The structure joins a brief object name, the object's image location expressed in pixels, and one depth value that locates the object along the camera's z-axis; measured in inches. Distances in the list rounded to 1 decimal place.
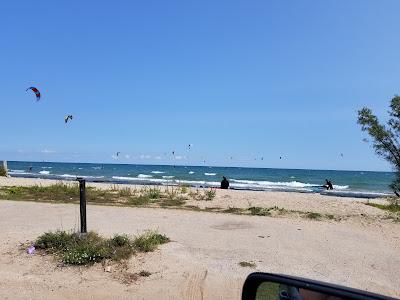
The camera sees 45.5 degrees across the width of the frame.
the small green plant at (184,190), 869.1
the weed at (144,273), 307.9
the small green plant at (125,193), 786.8
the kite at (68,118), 587.4
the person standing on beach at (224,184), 1416.1
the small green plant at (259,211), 592.4
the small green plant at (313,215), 572.1
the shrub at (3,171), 1675.7
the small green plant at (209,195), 772.6
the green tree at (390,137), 596.4
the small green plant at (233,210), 611.0
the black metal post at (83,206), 373.7
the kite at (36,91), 459.3
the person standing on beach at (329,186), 1829.5
